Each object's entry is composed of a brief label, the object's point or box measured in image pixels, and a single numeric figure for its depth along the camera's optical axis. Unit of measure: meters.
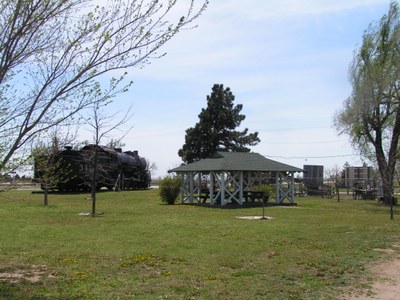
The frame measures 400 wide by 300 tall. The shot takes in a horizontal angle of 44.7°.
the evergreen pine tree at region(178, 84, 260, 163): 54.22
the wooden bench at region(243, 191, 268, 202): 30.38
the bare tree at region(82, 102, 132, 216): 19.89
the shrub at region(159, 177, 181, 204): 30.47
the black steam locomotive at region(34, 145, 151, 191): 38.28
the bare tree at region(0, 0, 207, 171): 6.49
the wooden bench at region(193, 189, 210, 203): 31.58
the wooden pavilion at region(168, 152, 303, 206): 29.27
